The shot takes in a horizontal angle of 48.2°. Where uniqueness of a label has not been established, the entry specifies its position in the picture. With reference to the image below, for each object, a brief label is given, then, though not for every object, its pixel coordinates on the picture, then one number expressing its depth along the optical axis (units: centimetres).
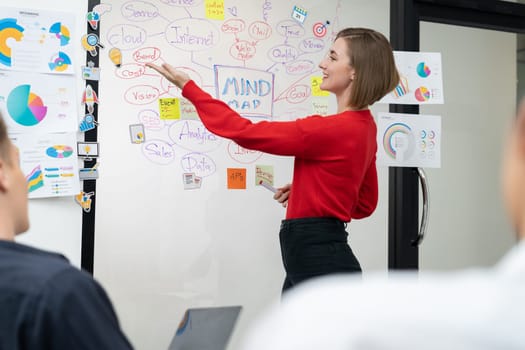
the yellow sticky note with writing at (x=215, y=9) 228
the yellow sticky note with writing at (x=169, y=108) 221
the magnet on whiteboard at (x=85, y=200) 211
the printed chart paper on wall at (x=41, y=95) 204
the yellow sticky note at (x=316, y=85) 246
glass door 282
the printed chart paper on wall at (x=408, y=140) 253
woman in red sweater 178
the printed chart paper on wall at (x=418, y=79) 256
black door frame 259
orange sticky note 231
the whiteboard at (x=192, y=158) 215
